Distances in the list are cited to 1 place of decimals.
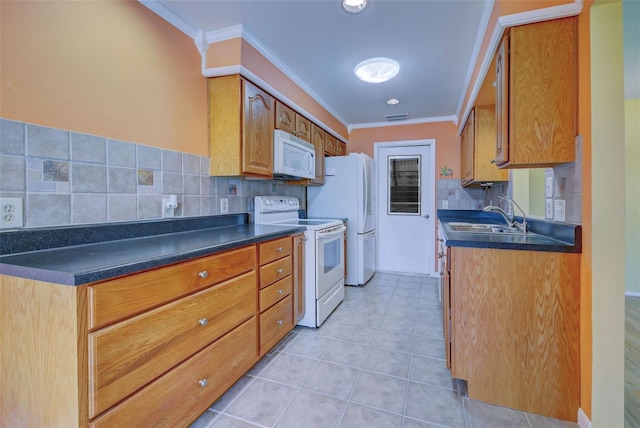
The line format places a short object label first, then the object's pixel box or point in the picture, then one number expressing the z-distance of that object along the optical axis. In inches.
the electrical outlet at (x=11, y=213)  44.3
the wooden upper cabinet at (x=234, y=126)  82.3
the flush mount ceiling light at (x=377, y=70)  97.8
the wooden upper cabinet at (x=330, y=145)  142.3
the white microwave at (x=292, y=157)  98.1
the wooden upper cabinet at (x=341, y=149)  160.4
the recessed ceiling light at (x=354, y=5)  68.4
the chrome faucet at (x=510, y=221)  85.2
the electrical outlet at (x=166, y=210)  71.0
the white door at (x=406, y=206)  163.5
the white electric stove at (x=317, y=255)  95.3
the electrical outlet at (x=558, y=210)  60.7
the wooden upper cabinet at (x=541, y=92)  55.9
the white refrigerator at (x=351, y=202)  138.7
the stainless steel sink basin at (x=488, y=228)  81.9
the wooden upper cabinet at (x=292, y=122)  100.8
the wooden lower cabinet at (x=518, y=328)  55.3
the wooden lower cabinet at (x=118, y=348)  34.8
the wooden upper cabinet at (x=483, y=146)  103.0
